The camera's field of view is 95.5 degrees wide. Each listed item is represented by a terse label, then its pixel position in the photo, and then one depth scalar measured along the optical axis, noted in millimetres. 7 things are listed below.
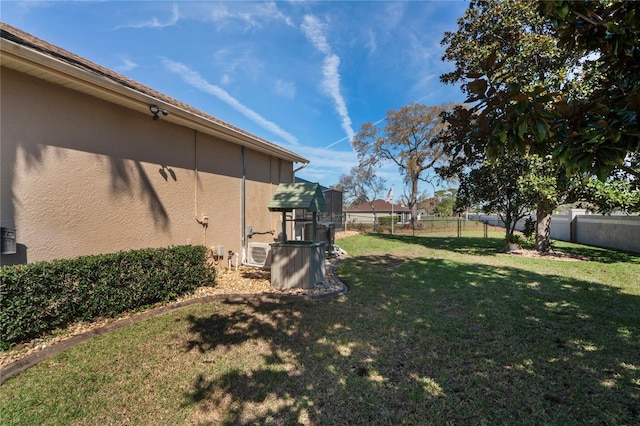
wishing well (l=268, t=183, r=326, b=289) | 6078
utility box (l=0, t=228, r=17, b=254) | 3693
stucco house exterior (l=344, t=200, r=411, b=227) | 45800
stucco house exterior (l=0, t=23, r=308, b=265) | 3916
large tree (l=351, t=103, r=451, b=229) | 27786
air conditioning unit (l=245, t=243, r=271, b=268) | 6957
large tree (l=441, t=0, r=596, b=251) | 9367
